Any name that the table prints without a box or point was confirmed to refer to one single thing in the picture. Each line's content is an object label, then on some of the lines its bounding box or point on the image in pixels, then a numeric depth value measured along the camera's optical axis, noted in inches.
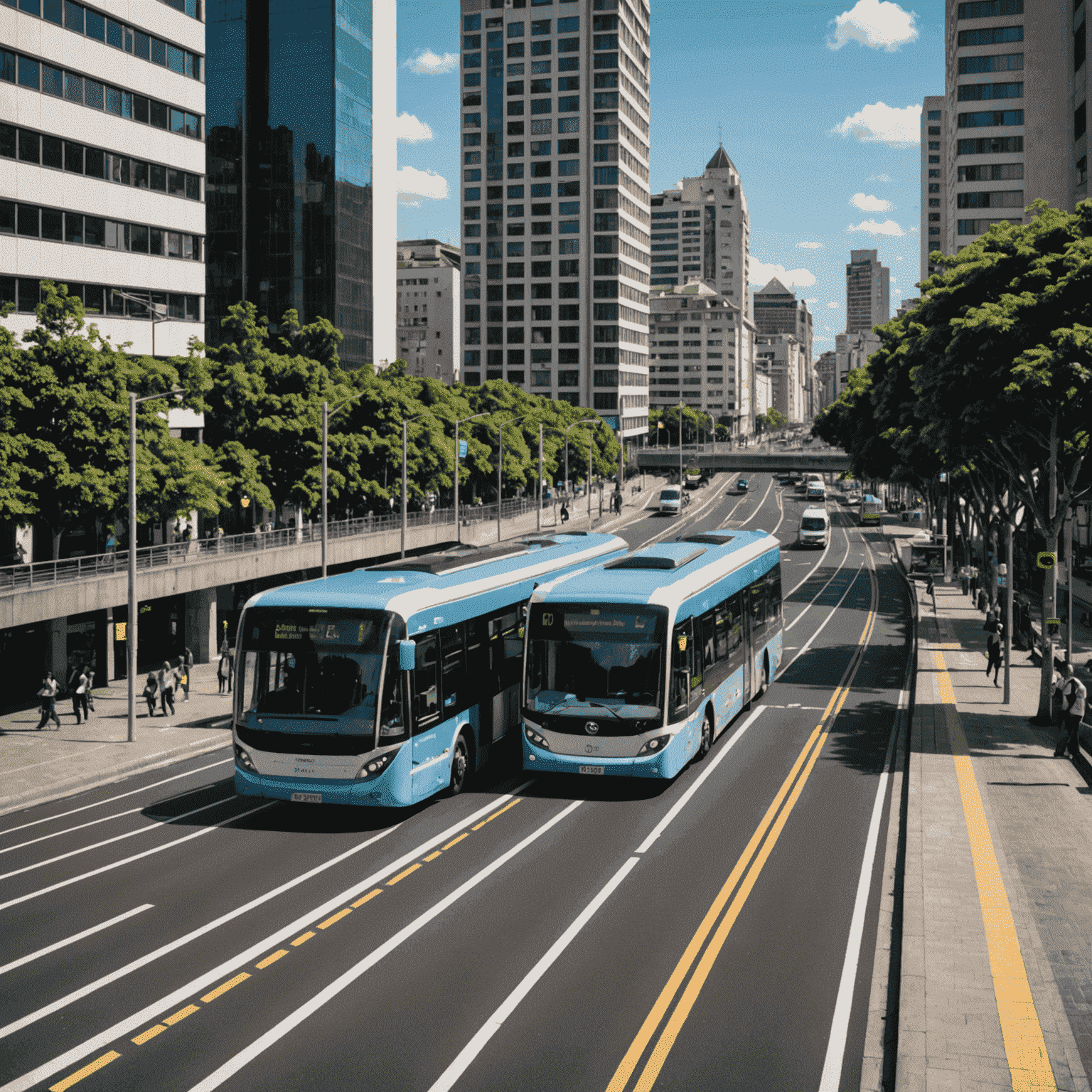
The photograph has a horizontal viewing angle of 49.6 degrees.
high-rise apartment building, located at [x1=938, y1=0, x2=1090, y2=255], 3966.5
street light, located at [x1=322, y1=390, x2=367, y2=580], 1374.3
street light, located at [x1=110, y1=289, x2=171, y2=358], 1702.5
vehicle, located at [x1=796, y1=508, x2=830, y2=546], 3238.2
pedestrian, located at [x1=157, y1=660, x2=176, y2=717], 1216.8
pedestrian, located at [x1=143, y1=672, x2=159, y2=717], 1199.6
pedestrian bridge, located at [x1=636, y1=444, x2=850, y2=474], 5753.0
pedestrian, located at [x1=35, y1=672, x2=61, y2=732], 1139.3
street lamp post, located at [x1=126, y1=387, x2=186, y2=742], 1050.1
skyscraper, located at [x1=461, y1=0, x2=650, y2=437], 5679.1
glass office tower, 3882.9
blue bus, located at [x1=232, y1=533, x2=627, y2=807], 679.7
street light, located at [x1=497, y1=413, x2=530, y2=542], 2519.2
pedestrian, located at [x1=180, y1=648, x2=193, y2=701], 1294.3
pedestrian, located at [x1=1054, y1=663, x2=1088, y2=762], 863.7
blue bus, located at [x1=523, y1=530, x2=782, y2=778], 748.6
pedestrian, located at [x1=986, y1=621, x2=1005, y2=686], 1318.9
